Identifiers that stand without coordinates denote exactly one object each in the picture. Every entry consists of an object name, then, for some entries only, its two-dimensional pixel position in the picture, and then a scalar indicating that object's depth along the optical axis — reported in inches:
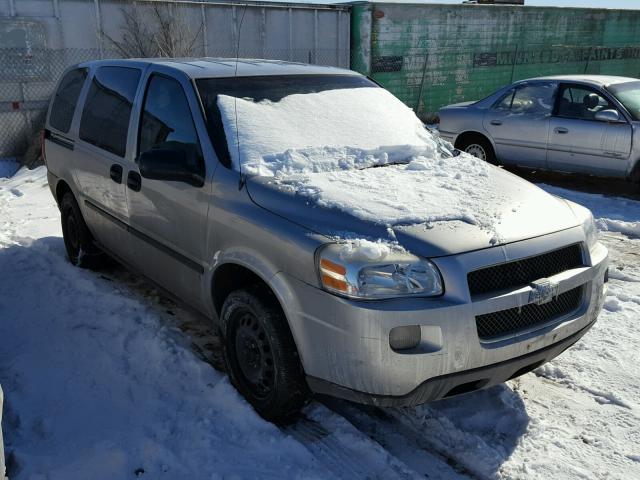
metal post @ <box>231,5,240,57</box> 531.4
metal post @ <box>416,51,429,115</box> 657.6
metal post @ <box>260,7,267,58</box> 551.3
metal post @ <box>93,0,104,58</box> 471.8
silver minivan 104.6
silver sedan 306.3
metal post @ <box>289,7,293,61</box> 570.3
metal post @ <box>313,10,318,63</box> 585.6
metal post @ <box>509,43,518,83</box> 740.0
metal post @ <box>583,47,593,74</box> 810.9
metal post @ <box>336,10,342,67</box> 605.3
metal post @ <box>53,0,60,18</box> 453.7
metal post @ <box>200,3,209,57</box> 519.2
